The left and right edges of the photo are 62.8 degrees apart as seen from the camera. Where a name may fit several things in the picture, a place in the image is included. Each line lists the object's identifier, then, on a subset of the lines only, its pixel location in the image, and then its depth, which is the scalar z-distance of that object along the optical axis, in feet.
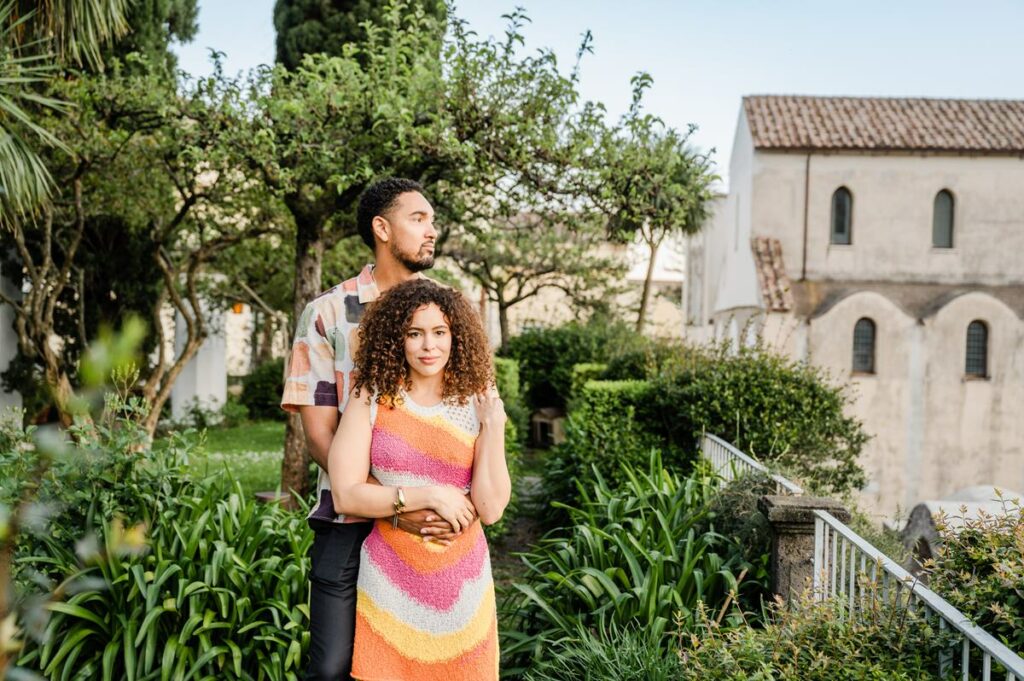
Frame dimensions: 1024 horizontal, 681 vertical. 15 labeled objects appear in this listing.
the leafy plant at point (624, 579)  14.55
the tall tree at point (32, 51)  22.49
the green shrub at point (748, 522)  16.16
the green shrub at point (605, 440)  30.96
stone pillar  15.16
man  8.91
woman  8.46
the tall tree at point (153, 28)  43.98
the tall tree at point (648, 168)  24.06
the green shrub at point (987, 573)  9.08
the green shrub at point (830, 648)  10.15
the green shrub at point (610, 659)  12.61
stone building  70.69
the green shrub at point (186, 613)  13.47
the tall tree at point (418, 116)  22.68
